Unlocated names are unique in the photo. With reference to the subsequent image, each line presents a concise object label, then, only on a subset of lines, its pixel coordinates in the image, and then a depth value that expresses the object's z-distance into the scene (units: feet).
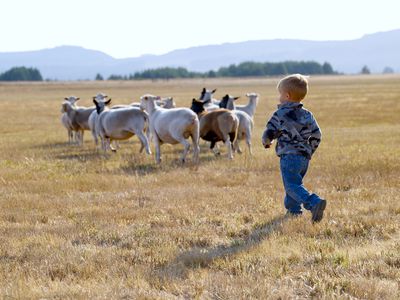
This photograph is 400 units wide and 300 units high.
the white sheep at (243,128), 59.62
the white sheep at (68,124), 78.12
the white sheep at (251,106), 76.74
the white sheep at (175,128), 50.60
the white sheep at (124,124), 57.62
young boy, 25.71
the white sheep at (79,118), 75.07
